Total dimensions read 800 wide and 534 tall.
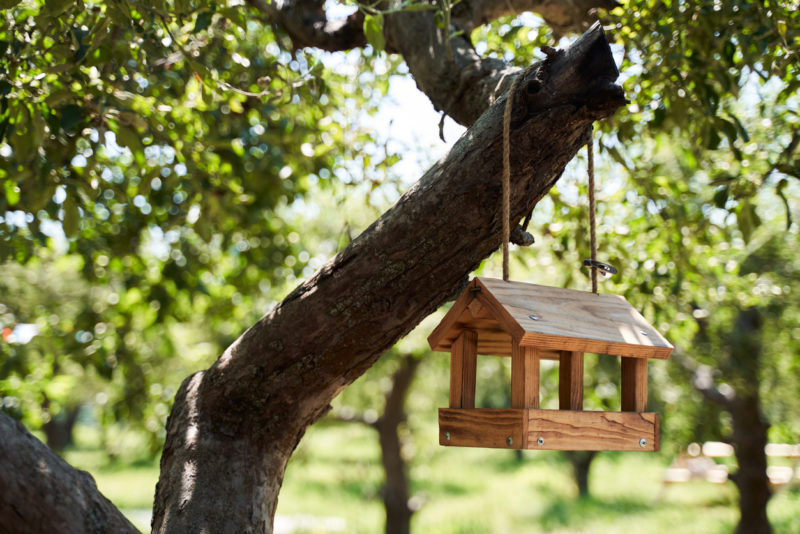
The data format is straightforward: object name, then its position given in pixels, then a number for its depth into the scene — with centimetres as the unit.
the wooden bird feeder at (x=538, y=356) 184
